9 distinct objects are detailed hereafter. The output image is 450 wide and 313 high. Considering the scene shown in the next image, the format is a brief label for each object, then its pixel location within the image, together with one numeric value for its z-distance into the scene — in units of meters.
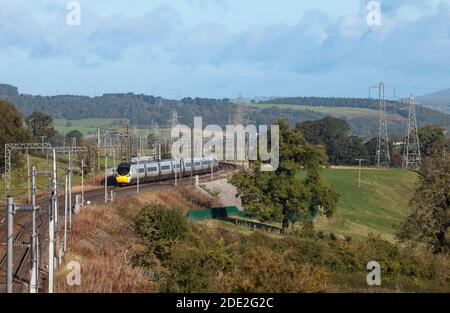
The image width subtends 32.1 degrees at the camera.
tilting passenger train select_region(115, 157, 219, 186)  72.62
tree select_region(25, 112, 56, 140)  123.50
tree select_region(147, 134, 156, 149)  162.85
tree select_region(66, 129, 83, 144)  179.43
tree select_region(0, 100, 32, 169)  74.50
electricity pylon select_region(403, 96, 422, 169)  125.62
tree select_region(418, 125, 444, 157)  149.62
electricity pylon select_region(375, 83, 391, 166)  139.44
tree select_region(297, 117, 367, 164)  154.00
